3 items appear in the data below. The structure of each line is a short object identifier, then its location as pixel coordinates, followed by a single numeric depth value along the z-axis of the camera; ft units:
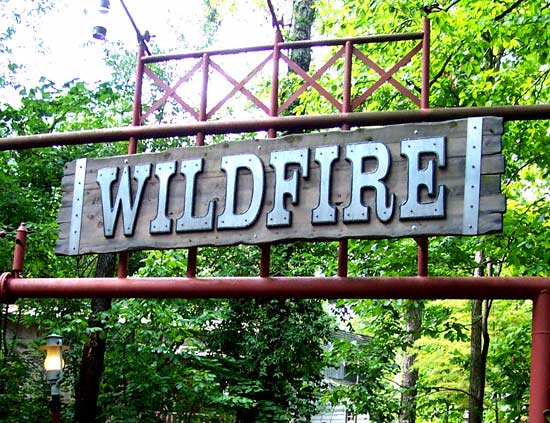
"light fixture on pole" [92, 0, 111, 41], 21.48
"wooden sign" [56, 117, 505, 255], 13.50
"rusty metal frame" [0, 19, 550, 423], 13.53
